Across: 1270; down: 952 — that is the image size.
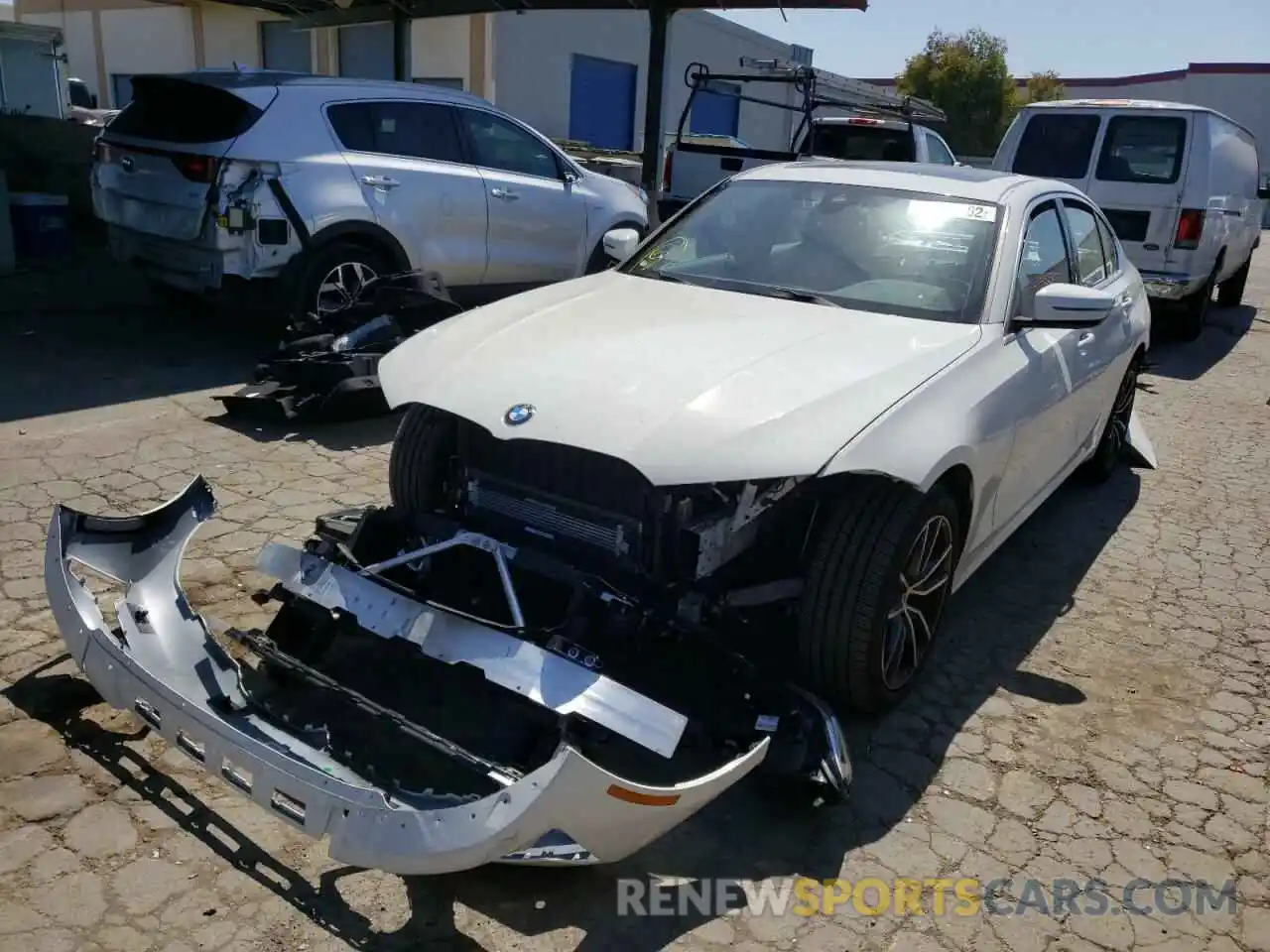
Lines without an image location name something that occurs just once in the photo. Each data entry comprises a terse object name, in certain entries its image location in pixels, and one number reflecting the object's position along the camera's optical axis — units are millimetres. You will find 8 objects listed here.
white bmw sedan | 2926
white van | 9633
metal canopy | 10633
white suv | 6613
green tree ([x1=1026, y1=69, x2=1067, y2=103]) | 40875
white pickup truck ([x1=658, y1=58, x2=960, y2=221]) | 11180
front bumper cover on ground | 2176
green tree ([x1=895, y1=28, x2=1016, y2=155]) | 37750
